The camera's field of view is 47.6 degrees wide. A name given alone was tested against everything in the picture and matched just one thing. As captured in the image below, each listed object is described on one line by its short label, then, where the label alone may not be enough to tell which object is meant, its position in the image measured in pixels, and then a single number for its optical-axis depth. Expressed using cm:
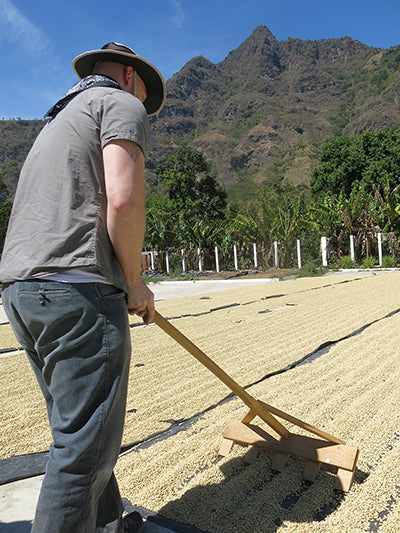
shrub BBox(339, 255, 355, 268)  1811
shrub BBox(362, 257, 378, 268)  1764
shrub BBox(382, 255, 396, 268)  1748
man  134
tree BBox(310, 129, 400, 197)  2628
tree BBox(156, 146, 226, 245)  2797
